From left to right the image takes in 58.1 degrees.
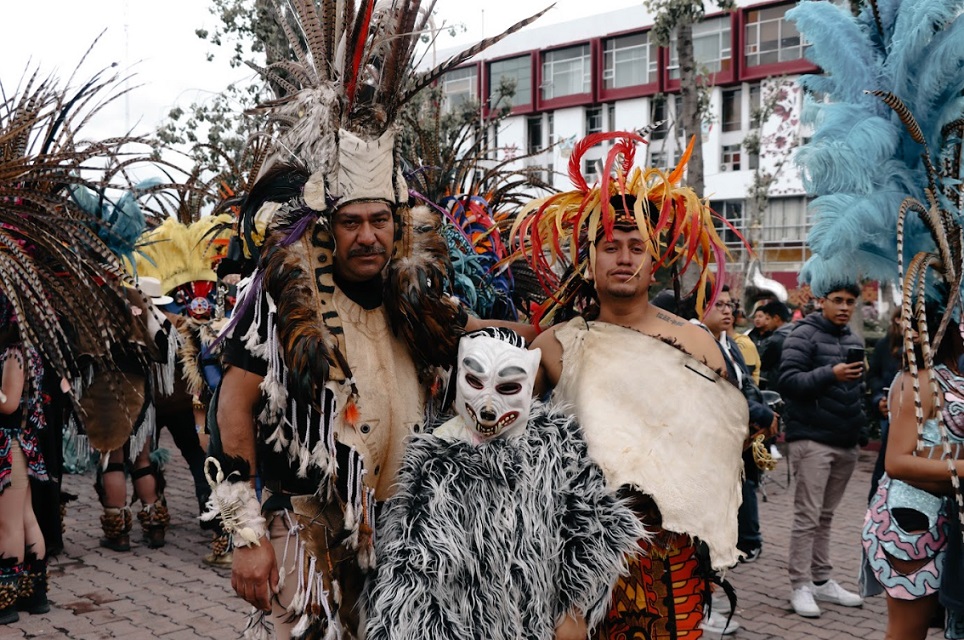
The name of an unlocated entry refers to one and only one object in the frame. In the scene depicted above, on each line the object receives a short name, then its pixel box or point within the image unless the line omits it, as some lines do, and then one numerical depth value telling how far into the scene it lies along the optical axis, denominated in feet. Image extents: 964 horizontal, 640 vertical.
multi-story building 106.83
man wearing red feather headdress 8.80
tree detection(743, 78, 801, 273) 77.92
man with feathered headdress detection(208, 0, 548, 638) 8.52
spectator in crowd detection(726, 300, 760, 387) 20.38
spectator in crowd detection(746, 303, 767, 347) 29.25
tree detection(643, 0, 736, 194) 34.14
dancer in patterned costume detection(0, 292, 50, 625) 14.11
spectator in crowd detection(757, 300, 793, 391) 24.25
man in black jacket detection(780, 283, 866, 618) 17.02
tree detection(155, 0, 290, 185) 29.04
